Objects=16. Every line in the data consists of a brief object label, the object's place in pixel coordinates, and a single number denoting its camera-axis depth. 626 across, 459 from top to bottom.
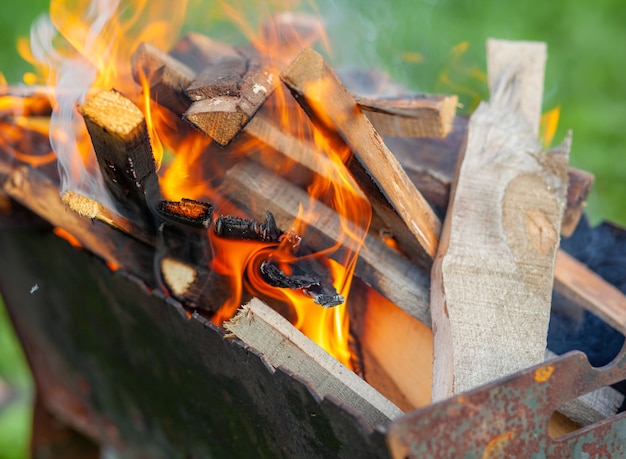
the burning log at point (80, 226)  1.53
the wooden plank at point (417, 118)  1.54
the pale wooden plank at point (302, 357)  1.38
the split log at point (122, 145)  1.36
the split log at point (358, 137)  1.35
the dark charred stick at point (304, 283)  1.42
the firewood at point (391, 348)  1.48
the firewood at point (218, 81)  1.43
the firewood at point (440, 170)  1.53
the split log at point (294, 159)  1.47
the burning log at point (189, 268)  1.47
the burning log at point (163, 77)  1.48
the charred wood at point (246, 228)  1.44
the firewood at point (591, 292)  1.52
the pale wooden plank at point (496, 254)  1.38
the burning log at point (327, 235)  1.46
